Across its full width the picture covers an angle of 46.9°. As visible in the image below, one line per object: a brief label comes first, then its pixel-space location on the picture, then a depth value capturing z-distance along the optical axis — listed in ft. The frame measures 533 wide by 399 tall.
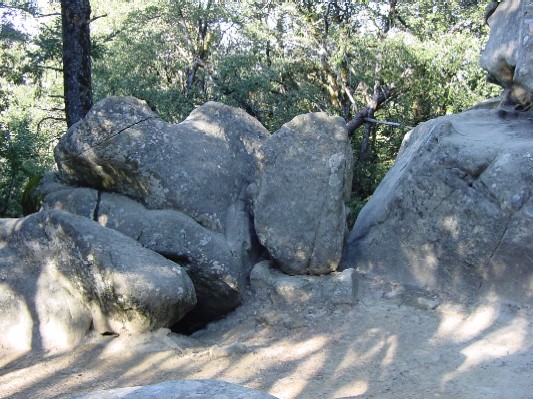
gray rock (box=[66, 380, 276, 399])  8.29
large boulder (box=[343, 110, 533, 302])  20.51
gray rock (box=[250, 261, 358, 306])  21.45
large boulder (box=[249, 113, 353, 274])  22.44
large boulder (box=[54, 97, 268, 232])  23.09
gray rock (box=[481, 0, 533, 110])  22.93
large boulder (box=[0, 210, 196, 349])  18.47
